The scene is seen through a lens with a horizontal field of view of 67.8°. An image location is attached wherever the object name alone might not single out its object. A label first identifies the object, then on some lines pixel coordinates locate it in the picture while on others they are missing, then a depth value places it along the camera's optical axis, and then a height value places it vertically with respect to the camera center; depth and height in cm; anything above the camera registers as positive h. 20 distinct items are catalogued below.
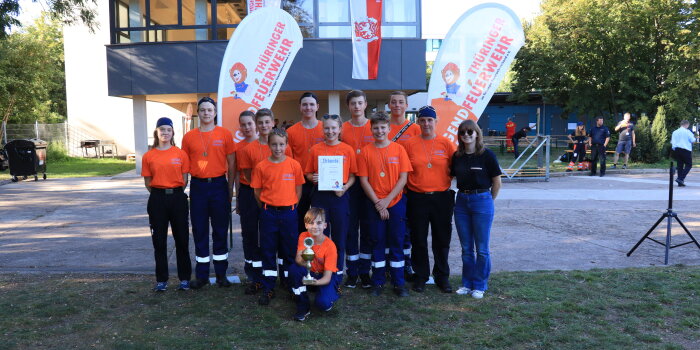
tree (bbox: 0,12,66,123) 2594 +376
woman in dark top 500 -53
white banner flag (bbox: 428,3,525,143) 752 +121
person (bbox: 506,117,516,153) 2697 +55
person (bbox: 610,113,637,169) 1862 +17
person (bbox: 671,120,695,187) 1366 -17
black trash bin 1552 -38
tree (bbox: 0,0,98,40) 1040 +292
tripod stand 630 -104
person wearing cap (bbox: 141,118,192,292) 513 -49
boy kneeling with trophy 459 -110
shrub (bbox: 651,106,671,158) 1998 +45
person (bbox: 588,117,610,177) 1619 +9
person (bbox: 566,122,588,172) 1800 -11
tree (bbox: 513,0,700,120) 2595 +489
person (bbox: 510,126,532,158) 2206 +31
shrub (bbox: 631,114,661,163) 1991 -13
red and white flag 1169 +269
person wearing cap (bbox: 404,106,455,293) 516 -49
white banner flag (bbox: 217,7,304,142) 696 +112
